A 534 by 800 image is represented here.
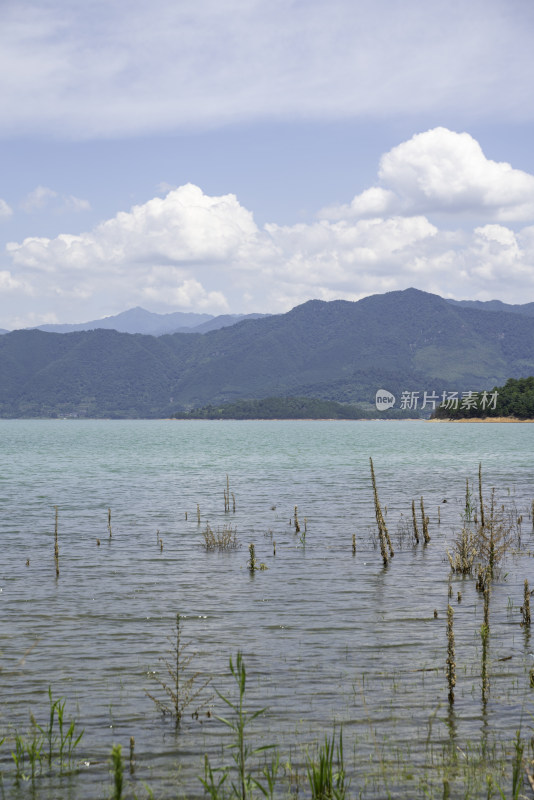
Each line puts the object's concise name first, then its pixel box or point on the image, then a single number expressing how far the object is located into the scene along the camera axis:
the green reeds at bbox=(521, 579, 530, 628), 18.11
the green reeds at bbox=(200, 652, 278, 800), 8.21
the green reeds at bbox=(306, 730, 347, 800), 9.03
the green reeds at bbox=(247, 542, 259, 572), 26.39
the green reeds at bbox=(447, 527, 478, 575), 25.47
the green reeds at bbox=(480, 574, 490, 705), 13.31
